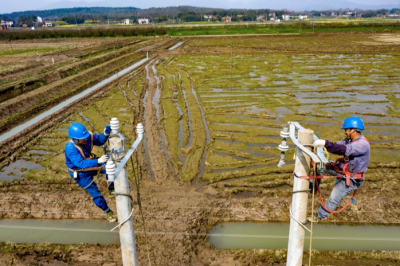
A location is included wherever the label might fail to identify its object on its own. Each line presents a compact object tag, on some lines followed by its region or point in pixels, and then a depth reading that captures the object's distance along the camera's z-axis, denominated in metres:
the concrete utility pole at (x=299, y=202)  3.35
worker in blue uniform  4.48
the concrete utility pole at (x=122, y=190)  3.13
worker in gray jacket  4.28
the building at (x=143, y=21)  170.25
